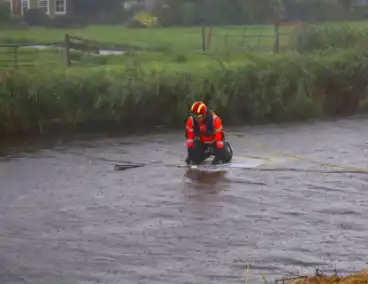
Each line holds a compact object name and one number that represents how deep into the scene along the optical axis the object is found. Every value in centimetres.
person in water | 1886
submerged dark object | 2088
